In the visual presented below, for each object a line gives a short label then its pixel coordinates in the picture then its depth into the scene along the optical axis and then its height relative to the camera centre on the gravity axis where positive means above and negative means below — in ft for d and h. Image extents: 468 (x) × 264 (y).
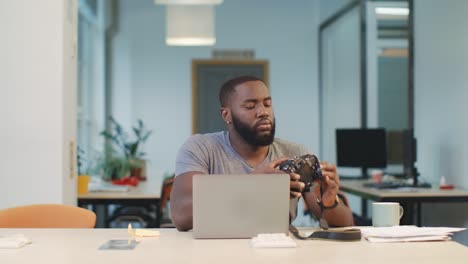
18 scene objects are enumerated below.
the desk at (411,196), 16.33 -1.92
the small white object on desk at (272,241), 7.10 -1.29
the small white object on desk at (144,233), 8.00 -1.33
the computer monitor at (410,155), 18.51 -1.06
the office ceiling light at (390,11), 24.52 +3.75
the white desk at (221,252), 6.55 -1.35
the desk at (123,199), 16.33 -1.91
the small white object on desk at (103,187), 17.21 -1.76
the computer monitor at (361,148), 21.24 -0.99
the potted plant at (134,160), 21.12 -1.28
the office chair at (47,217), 9.72 -1.40
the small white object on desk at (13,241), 7.25 -1.29
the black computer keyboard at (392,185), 17.93 -1.82
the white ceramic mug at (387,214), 8.47 -1.20
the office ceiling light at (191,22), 21.58 +2.98
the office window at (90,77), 27.27 +1.70
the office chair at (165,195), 17.81 -2.07
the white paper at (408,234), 7.64 -1.32
